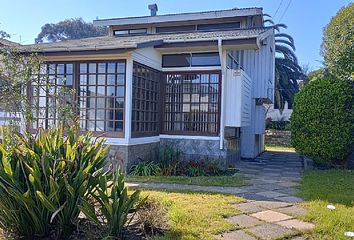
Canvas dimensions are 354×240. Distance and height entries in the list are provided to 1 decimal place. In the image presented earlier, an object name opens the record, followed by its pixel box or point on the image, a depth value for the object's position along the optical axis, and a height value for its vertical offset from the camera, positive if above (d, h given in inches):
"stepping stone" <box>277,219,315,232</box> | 191.5 -58.4
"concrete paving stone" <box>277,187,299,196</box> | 285.7 -58.8
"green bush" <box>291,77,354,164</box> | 407.5 +1.8
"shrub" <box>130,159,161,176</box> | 366.3 -54.3
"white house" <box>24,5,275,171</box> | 373.4 +32.8
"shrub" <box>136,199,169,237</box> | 181.6 -54.7
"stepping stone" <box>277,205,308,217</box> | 220.1 -58.2
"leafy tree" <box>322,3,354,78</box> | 429.7 +94.2
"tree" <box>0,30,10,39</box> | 221.8 +52.0
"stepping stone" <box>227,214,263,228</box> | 195.5 -58.4
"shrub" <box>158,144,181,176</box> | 389.9 -46.7
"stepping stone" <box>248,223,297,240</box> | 177.6 -58.5
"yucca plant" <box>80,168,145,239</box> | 168.9 -42.4
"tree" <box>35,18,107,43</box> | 2172.7 +544.5
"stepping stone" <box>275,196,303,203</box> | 255.9 -58.5
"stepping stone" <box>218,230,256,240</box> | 174.6 -58.8
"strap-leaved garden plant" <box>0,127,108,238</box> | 167.6 -32.8
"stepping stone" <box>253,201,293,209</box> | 239.3 -58.5
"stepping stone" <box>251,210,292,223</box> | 207.9 -58.5
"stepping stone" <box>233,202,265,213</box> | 226.5 -58.3
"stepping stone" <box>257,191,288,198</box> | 274.0 -58.8
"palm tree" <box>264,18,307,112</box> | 1024.9 +169.8
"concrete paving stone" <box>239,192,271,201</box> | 261.9 -58.6
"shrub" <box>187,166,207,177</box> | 372.2 -56.4
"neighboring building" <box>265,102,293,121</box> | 1162.8 +24.7
